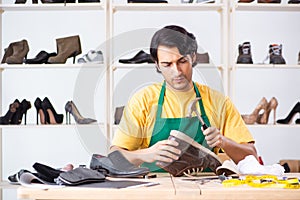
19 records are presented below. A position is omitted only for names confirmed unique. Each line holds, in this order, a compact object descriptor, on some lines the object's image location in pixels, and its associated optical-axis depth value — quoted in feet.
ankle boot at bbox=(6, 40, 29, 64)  13.41
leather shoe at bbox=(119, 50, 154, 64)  13.33
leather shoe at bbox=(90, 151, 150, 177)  7.06
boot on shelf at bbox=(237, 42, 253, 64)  13.35
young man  8.87
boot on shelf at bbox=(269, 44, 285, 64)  13.43
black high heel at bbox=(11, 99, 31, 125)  13.52
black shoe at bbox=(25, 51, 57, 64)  13.35
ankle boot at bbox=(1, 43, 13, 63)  13.59
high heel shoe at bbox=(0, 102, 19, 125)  13.39
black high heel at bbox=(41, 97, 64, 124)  13.52
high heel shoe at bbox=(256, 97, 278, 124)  13.69
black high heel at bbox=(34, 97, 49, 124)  13.49
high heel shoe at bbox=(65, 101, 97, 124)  13.41
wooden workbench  5.76
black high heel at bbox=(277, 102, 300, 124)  14.05
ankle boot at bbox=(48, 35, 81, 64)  13.41
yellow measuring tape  5.99
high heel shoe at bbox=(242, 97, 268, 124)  13.62
